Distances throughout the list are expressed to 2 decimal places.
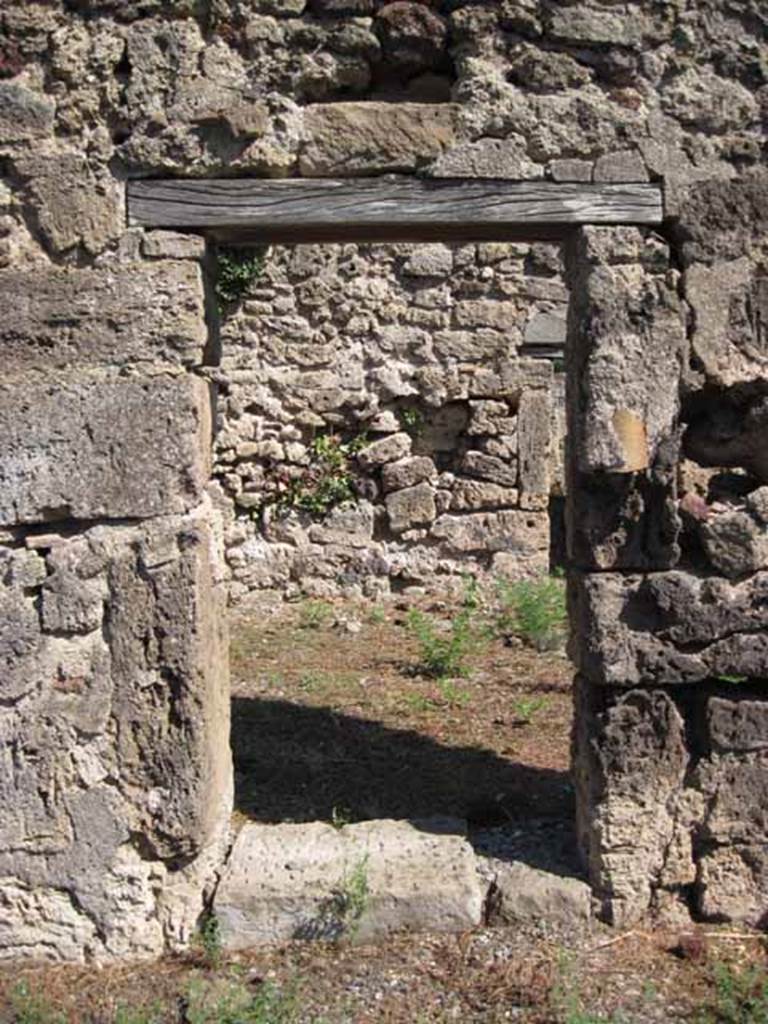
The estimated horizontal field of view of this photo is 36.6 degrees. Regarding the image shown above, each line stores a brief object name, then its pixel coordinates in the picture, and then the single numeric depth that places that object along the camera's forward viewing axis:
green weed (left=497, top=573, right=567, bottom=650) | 6.73
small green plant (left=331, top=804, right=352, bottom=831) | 4.08
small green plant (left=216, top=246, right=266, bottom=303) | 7.47
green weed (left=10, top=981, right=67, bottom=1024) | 3.21
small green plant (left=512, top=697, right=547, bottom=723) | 5.59
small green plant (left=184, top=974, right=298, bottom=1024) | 3.20
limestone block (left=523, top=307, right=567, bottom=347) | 7.58
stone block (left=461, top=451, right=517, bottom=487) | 7.59
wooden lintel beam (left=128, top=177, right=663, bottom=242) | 3.46
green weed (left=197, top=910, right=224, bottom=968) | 3.53
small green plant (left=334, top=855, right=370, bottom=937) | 3.57
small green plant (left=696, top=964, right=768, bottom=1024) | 3.15
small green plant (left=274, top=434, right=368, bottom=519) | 7.61
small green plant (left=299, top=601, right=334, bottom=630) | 7.29
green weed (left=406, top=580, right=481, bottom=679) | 6.29
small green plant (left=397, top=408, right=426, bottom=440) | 7.61
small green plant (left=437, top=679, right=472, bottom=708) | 5.83
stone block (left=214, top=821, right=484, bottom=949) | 3.61
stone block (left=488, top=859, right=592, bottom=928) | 3.64
